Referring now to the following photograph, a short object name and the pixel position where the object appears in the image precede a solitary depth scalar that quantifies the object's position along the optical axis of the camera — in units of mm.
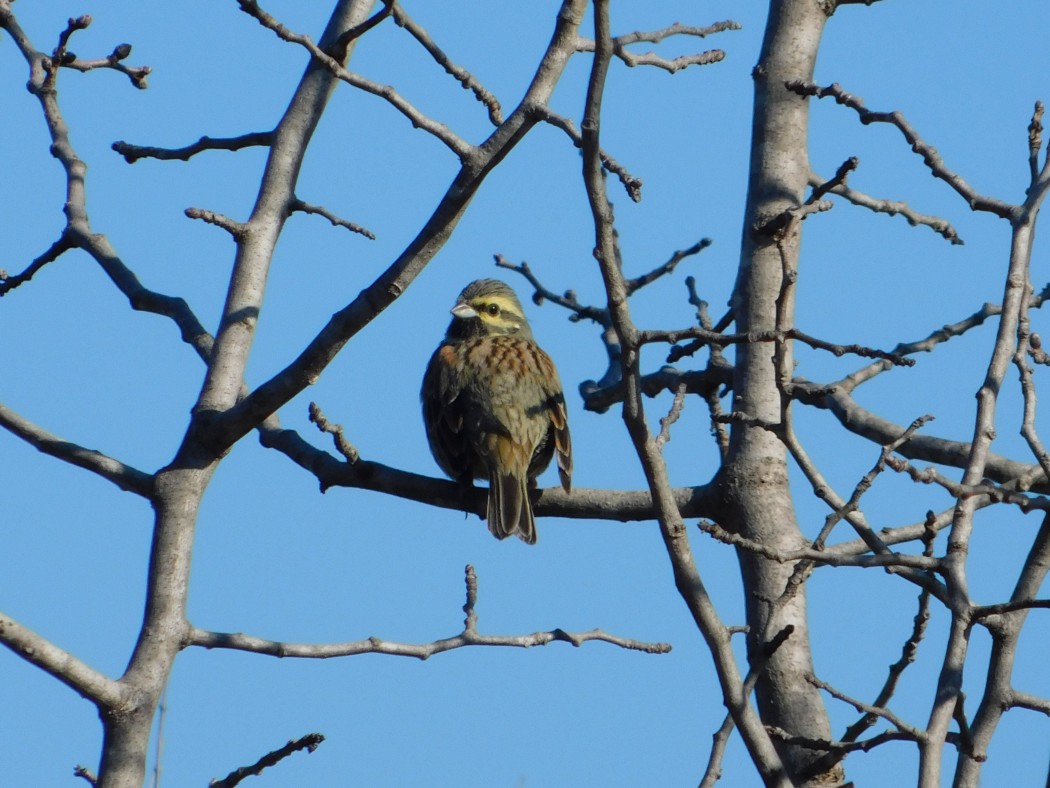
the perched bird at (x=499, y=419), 13437
